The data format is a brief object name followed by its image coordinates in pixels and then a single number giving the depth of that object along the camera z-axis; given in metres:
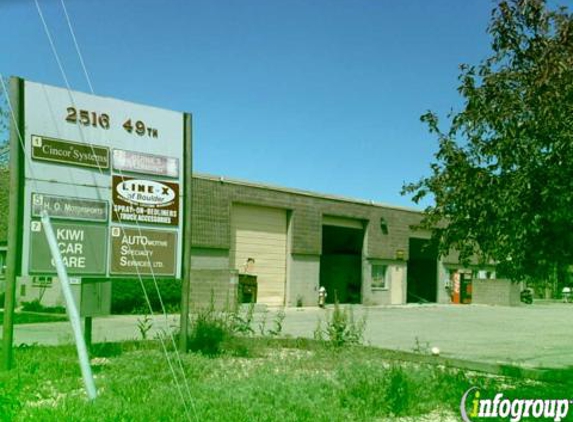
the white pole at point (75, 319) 6.95
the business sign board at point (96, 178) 10.25
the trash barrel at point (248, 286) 31.12
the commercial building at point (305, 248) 30.59
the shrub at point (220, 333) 11.83
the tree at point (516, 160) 7.59
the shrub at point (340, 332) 12.24
